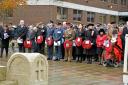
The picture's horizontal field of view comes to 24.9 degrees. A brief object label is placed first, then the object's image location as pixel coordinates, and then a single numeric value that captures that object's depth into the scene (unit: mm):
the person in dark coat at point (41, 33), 14407
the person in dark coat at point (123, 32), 12244
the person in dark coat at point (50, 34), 14083
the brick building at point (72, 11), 32951
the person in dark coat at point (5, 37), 14877
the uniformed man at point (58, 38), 13843
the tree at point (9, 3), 25512
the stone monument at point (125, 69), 7376
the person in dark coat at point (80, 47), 13446
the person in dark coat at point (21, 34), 14793
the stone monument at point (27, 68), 6738
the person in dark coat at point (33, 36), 14501
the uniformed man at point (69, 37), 13540
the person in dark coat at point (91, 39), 13174
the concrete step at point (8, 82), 6644
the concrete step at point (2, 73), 6838
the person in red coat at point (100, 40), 12693
